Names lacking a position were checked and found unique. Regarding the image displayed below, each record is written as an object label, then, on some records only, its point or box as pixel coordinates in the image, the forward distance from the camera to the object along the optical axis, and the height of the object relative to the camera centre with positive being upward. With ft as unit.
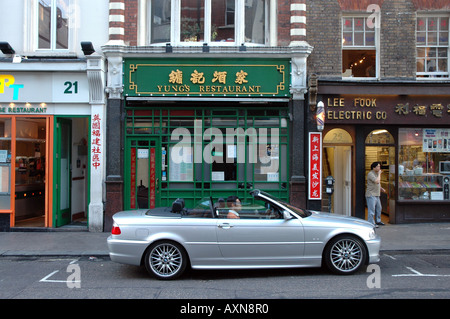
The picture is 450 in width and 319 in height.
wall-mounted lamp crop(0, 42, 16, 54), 35.72 +10.37
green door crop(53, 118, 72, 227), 37.27 -0.78
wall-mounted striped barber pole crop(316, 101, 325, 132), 35.47 +4.32
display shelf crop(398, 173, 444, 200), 38.63 -2.09
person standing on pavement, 36.58 -2.19
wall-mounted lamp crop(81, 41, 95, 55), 35.32 +10.34
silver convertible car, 21.65 -4.21
